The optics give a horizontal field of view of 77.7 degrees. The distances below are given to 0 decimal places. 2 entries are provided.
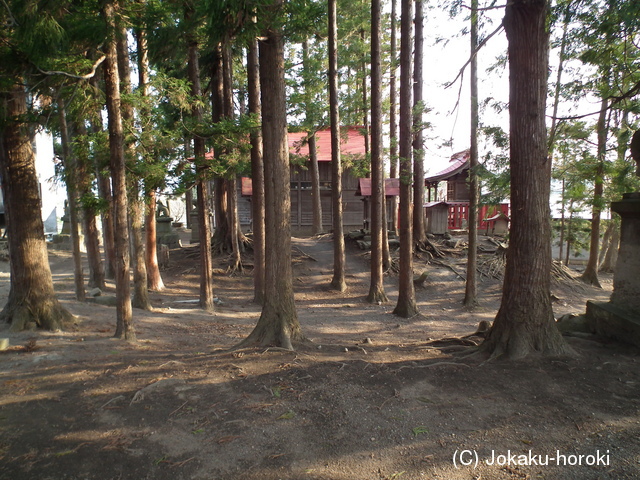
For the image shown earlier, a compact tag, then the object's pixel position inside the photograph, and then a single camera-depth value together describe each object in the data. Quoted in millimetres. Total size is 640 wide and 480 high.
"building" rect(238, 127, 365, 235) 27297
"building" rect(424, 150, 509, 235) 22062
